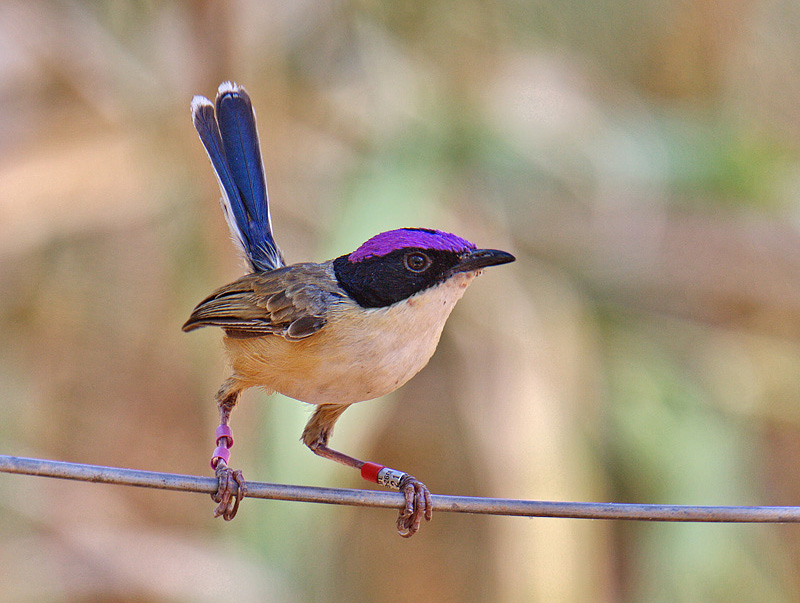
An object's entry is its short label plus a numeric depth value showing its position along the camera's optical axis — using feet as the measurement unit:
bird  11.28
